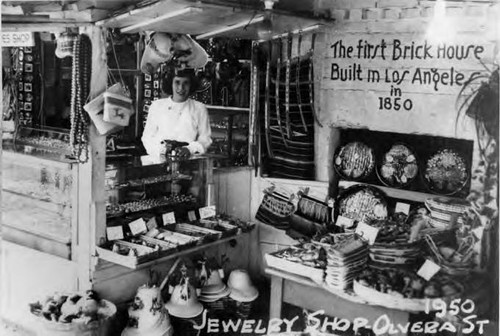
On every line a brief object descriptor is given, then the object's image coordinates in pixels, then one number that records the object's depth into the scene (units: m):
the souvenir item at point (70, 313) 3.27
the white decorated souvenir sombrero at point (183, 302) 3.75
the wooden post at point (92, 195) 3.52
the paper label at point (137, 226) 3.81
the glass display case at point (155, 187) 3.78
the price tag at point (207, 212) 4.32
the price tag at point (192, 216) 4.25
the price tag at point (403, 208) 4.12
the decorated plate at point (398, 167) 4.09
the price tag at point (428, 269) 3.27
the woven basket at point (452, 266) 3.34
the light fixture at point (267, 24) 3.57
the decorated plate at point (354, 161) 4.29
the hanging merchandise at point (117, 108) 3.45
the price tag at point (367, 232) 3.66
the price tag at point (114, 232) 3.68
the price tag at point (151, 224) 3.92
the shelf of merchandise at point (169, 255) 3.51
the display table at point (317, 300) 3.23
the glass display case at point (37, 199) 3.62
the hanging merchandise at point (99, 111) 3.47
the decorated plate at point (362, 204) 4.24
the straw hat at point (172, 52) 3.91
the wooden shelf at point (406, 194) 4.01
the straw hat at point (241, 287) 4.07
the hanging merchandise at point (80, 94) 3.43
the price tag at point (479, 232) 3.57
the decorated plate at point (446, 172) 3.81
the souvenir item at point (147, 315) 3.55
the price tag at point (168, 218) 4.04
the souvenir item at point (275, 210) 4.62
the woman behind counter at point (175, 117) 4.24
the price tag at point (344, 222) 4.36
